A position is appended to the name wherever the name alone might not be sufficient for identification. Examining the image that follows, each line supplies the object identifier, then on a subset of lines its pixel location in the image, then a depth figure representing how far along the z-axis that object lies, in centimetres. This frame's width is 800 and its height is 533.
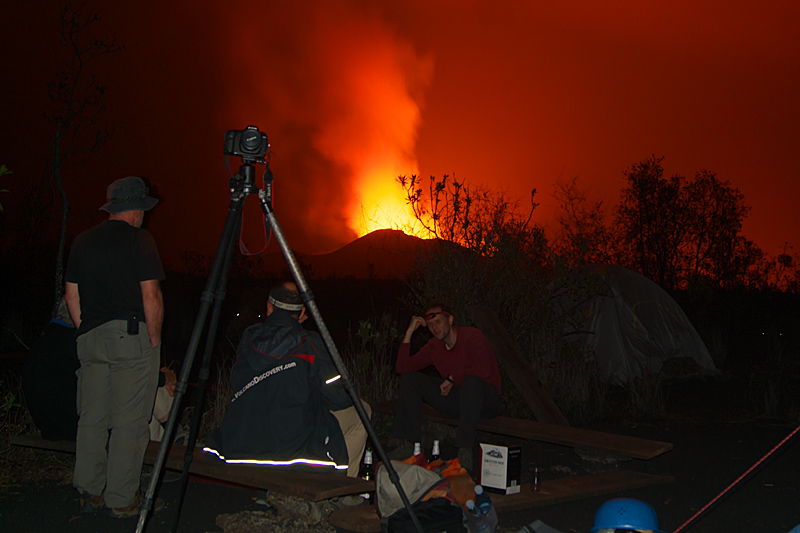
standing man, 393
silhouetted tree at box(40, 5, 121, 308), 675
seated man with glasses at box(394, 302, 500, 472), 552
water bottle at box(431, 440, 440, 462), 530
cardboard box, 446
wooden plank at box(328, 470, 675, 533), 408
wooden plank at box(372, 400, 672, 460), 460
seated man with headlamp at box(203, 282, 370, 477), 391
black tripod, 317
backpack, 356
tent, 1080
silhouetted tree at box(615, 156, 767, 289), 2345
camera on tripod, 338
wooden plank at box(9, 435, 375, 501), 356
